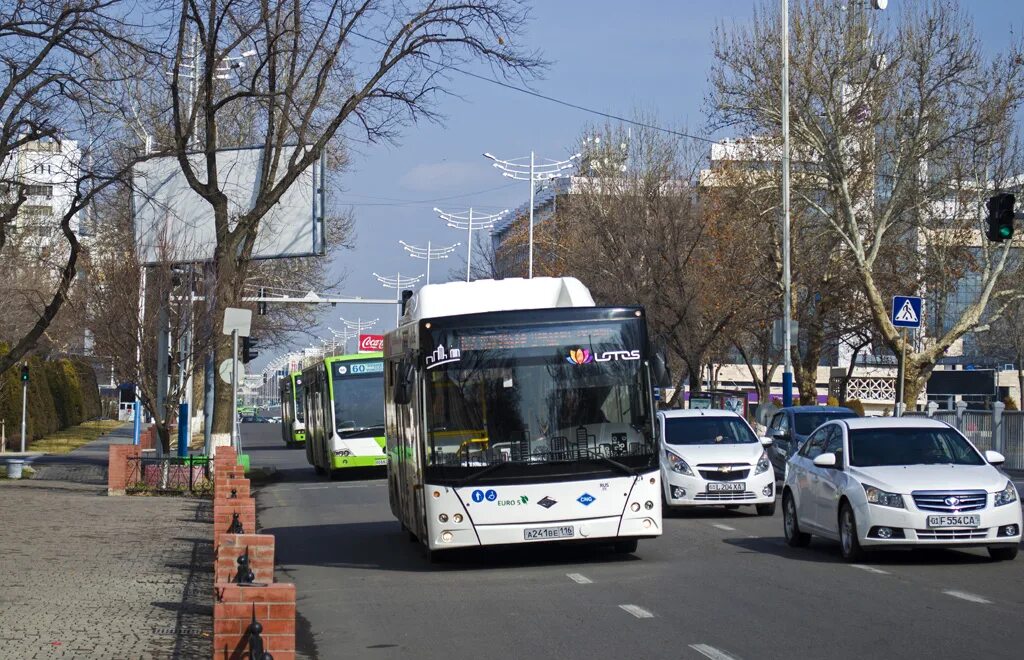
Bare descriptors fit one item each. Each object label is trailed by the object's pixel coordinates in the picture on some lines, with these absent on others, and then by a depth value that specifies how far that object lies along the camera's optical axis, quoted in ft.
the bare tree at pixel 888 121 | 129.18
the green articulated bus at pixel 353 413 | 112.16
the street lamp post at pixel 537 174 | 221.87
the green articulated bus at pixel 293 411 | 181.37
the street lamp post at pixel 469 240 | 256.11
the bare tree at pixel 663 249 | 147.23
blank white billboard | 114.32
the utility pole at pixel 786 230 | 124.26
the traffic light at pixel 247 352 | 111.75
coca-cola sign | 203.20
